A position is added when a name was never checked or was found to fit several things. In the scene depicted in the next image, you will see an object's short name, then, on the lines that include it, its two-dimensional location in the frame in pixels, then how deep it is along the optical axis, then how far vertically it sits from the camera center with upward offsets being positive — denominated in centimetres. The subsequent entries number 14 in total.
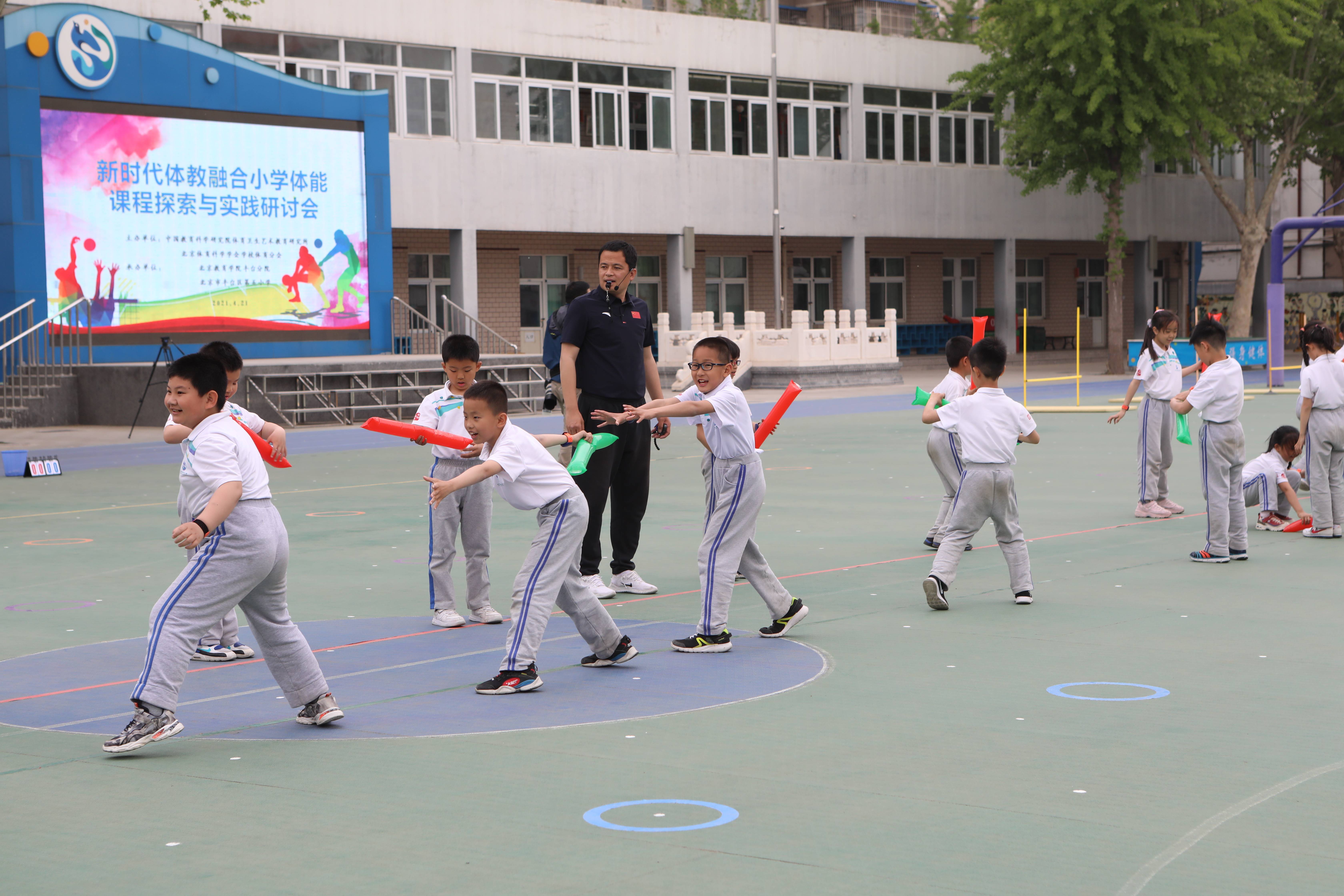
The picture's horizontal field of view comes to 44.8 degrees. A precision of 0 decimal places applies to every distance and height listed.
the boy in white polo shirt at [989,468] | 935 -74
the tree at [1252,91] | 3991 +643
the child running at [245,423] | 785 -44
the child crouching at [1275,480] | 1252 -112
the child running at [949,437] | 1141 -68
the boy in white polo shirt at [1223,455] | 1079 -79
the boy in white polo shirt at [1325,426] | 1184 -66
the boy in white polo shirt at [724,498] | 805 -77
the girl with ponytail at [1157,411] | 1317 -59
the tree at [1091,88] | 3894 +620
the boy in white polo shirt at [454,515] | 884 -91
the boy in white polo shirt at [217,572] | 617 -85
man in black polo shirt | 955 -16
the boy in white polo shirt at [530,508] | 714 -74
